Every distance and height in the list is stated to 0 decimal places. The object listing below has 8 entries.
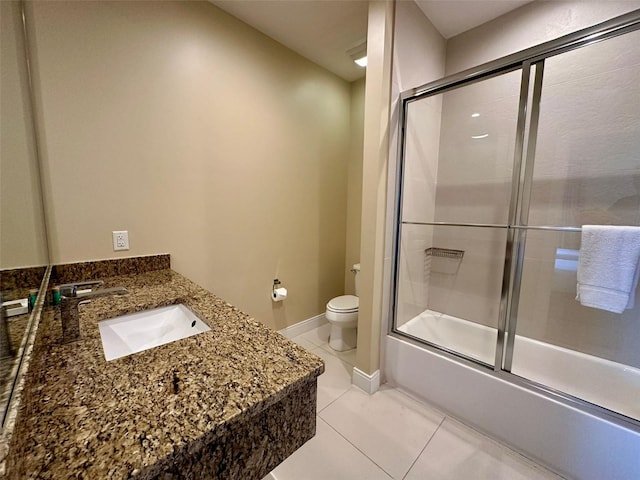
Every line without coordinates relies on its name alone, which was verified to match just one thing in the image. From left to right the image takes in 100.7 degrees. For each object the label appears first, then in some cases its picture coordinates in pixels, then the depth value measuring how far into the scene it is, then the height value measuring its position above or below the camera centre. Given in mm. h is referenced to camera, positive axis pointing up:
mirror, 601 -4
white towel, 1301 -280
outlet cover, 1479 -204
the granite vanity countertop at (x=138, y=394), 451 -431
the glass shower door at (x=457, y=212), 1940 -33
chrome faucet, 806 -334
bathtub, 1179 -1036
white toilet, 2242 -952
